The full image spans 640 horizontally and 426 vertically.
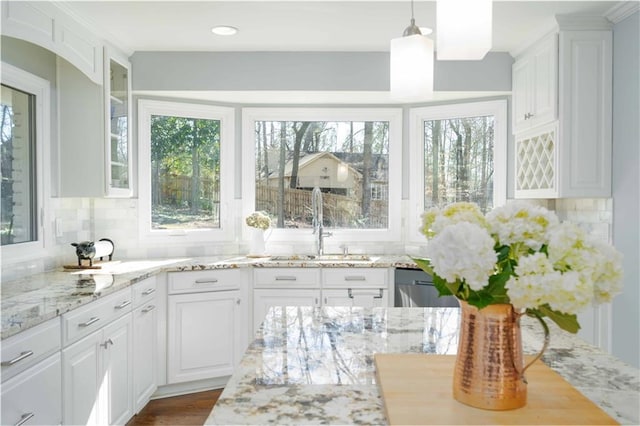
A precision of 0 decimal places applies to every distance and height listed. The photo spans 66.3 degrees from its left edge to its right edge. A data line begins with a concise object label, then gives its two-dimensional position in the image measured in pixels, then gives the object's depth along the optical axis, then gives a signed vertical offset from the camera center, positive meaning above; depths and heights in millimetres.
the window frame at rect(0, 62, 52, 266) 2814 +281
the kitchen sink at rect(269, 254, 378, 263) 3664 -428
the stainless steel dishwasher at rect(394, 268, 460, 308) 3475 -632
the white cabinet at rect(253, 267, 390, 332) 3551 -610
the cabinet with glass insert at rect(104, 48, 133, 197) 3189 +531
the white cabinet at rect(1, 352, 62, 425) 1712 -725
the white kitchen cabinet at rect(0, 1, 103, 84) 2254 +894
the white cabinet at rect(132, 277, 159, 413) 2914 -865
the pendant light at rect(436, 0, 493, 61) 1373 +503
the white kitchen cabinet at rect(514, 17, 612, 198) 2939 +562
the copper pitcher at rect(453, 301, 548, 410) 987 -319
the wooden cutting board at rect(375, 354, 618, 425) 960 -422
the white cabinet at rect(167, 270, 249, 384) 3354 -848
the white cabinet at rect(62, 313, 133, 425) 2150 -853
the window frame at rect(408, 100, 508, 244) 3836 +484
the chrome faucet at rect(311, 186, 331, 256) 3996 -144
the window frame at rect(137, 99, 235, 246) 3836 +283
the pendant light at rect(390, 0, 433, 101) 1603 +450
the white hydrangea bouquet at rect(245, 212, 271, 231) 3848 -144
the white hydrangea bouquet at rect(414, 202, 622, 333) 854 -108
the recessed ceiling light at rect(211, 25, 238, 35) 3121 +1116
